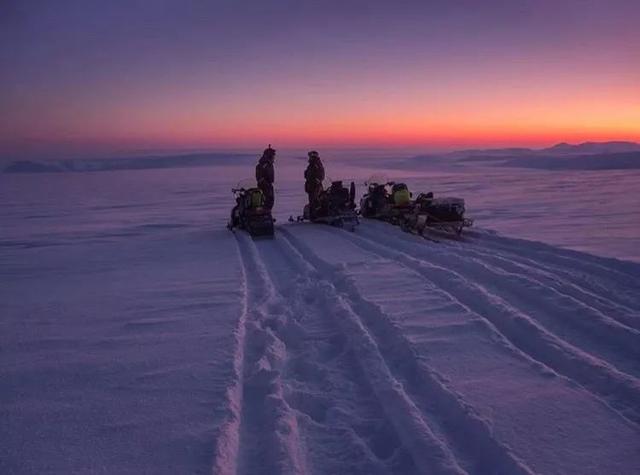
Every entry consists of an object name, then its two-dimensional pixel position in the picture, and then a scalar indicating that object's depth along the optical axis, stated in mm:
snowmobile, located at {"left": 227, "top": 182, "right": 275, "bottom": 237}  11055
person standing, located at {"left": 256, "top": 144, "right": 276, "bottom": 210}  13055
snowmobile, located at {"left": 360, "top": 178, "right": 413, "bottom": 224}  12211
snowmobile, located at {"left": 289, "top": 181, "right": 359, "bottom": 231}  12398
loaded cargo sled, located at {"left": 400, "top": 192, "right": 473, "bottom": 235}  10578
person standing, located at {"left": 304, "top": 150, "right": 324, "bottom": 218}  13514
